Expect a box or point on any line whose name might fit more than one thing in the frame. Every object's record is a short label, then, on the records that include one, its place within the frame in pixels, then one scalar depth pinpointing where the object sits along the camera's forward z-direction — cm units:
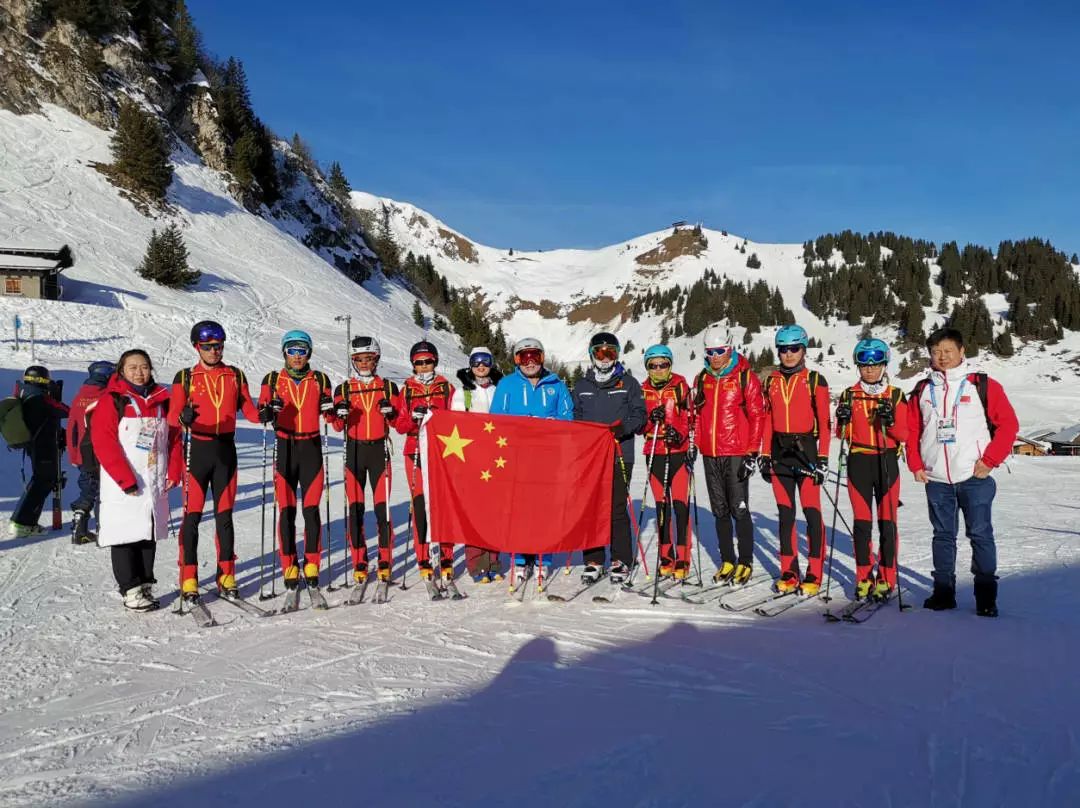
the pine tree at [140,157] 6059
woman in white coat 667
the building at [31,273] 4112
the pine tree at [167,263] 5034
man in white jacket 655
